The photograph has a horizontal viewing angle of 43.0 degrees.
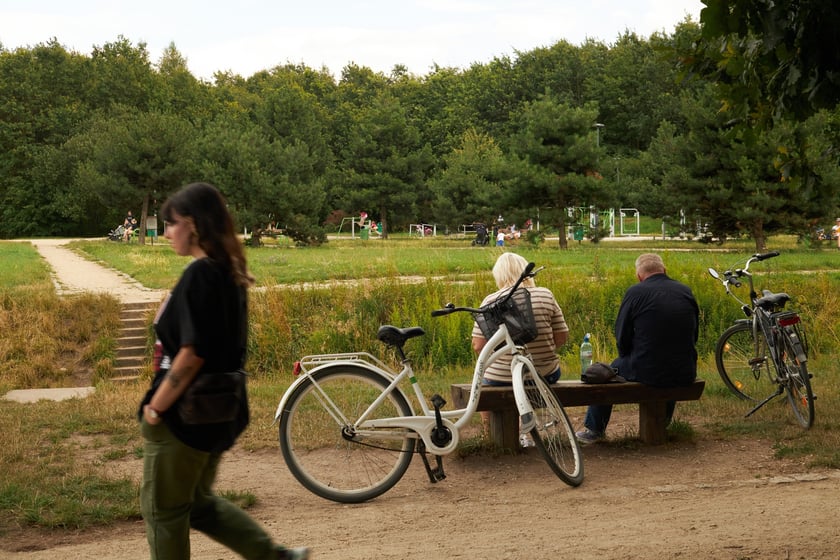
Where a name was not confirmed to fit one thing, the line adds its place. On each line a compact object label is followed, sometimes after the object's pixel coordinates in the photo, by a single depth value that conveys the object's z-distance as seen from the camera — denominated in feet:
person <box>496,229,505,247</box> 139.44
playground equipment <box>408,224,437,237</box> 188.03
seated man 25.79
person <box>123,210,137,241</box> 158.30
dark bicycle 28.25
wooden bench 24.39
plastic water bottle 33.45
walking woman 12.36
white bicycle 21.97
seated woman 25.04
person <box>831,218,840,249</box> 113.38
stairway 48.26
